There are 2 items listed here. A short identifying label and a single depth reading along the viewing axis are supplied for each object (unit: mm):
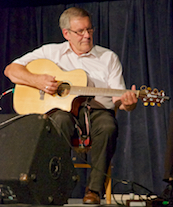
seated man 7828
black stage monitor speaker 7214
